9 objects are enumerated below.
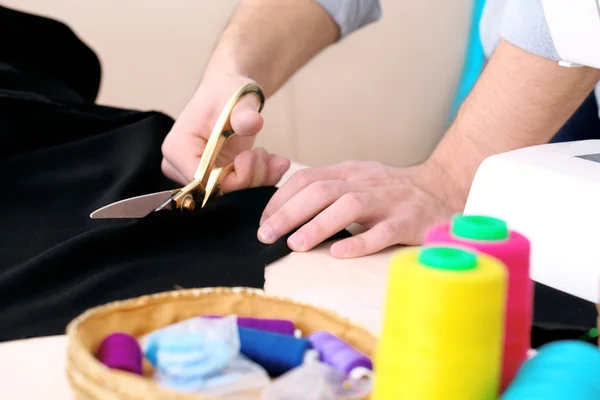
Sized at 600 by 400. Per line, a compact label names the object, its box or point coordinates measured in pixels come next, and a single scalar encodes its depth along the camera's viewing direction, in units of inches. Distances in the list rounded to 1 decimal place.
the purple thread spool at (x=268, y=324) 35.4
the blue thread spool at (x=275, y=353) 34.1
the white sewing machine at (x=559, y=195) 42.4
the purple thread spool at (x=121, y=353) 33.4
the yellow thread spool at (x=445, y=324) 30.0
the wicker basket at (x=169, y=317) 33.1
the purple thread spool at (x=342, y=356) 33.7
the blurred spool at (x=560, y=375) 30.4
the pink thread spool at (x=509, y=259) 32.6
